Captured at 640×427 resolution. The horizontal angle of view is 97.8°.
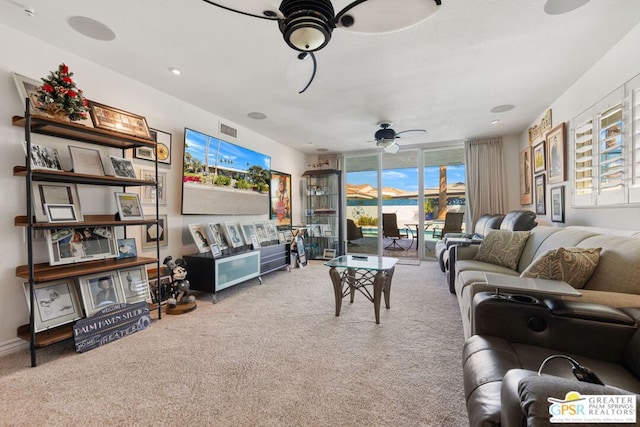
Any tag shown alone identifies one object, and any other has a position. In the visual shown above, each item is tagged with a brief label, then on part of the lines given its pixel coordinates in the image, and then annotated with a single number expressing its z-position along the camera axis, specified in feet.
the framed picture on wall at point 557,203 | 11.25
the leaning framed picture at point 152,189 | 10.34
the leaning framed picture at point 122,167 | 8.73
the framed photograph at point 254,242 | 13.98
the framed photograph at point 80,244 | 7.47
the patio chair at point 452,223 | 19.03
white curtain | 17.54
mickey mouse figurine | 9.94
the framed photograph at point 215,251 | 11.59
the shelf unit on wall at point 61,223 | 6.59
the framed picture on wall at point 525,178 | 15.06
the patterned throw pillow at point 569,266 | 5.45
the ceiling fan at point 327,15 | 4.17
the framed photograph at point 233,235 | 12.94
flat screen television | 11.90
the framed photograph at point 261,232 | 15.24
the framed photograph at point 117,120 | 8.24
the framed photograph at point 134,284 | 8.73
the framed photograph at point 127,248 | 9.14
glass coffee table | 8.81
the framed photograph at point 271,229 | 16.01
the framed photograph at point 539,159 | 13.16
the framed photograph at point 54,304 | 6.95
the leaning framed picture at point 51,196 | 7.16
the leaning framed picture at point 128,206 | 8.87
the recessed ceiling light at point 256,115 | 13.32
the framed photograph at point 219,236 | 12.16
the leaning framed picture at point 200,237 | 11.59
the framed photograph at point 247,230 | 14.02
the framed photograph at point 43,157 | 7.01
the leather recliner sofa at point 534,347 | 2.94
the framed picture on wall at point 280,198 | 18.16
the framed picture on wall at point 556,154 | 10.96
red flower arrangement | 6.91
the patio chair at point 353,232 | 21.91
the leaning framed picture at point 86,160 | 7.93
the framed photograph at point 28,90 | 7.06
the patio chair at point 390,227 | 21.79
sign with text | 7.09
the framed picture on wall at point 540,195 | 13.09
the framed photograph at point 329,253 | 20.34
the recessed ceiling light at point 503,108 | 12.58
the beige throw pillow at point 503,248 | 9.48
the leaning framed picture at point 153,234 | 10.32
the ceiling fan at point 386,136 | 14.32
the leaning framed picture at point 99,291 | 7.70
